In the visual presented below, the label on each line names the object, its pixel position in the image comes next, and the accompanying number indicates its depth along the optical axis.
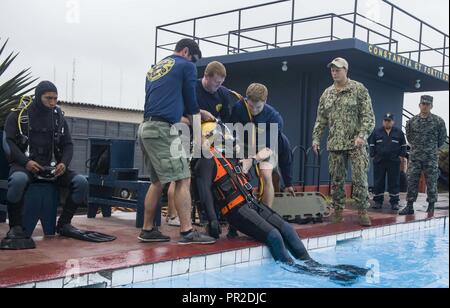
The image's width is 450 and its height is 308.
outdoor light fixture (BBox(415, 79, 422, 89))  11.79
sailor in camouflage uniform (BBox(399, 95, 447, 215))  6.79
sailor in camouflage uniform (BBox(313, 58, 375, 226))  5.34
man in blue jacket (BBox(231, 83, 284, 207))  4.61
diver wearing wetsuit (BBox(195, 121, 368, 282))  3.88
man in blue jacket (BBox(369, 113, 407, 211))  7.54
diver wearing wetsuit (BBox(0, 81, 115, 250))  3.64
